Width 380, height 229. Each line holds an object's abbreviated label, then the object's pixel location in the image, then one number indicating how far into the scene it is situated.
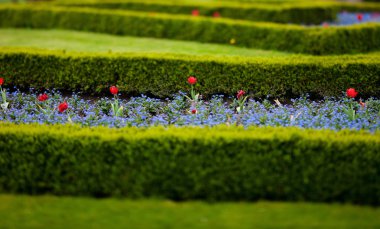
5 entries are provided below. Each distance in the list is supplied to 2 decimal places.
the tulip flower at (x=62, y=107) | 8.55
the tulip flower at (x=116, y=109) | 9.23
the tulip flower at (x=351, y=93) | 8.86
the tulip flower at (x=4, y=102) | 9.95
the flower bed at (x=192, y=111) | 8.88
